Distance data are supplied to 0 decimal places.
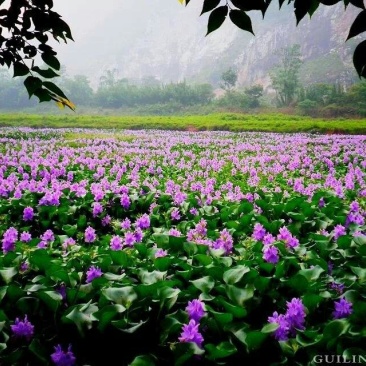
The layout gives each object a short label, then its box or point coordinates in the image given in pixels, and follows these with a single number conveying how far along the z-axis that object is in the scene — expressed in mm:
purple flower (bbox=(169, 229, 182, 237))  3148
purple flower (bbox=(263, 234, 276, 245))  2982
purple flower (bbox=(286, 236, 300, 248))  2934
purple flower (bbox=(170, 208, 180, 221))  4414
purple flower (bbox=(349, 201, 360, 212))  4262
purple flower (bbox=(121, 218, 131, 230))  3603
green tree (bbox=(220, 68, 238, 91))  74625
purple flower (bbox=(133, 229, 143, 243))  3291
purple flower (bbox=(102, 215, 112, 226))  4523
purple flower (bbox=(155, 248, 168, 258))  2627
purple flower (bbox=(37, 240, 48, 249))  2950
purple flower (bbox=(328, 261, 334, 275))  2646
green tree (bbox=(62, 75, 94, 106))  86875
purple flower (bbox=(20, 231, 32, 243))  3037
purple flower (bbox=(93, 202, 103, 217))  4633
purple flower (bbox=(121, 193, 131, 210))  5035
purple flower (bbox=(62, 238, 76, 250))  3064
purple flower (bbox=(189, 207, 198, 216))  4459
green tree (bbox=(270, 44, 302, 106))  65625
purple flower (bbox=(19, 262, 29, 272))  2503
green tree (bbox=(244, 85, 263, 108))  63069
